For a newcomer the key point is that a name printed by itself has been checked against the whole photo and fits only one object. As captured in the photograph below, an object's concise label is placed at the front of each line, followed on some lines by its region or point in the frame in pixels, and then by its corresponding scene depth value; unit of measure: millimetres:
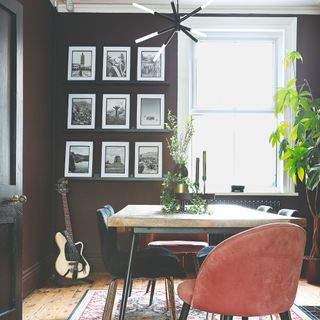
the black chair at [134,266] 3154
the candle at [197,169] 3393
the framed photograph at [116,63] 5770
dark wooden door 2934
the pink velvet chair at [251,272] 2070
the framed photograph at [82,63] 5766
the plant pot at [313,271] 5187
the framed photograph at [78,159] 5703
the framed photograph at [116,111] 5742
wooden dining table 2754
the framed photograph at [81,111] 5730
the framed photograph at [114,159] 5723
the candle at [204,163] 3327
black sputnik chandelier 4098
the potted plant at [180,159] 3475
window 5926
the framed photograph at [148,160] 5719
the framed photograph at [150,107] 5766
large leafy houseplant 5020
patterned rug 3789
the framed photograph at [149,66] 5766
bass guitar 5016
